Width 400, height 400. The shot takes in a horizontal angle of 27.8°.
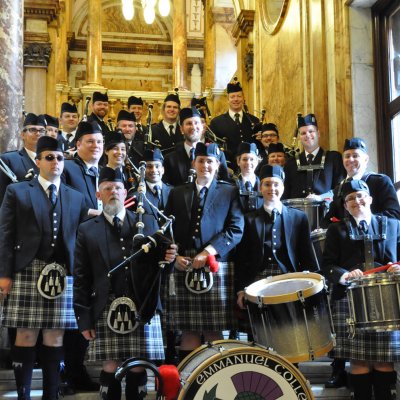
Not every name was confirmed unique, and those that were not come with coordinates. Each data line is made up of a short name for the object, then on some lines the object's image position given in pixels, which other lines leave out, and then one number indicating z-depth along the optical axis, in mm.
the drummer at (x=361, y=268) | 5219
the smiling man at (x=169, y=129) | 8203
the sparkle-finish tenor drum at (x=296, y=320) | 4773
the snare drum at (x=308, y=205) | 6645
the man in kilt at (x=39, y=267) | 5172
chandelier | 15688
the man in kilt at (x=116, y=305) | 4965
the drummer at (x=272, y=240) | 5656
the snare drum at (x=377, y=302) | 4801
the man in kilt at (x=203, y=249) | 5555
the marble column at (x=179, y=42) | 17172
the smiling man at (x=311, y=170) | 7270
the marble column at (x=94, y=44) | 17453
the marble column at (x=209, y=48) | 18078
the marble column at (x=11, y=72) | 7133
